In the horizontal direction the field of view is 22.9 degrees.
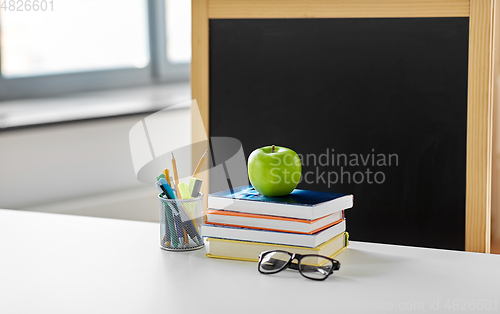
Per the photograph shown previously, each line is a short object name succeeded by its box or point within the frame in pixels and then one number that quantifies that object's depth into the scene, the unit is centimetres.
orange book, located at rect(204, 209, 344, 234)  230
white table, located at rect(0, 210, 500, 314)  214
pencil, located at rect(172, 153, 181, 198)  244
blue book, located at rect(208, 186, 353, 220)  230
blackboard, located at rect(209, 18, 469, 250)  276
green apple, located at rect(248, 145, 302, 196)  234
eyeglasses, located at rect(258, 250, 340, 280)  225
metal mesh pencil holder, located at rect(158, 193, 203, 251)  239
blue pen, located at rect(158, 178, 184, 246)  239
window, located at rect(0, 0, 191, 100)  409
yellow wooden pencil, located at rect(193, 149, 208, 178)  246
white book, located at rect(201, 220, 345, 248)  230
